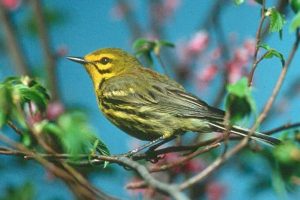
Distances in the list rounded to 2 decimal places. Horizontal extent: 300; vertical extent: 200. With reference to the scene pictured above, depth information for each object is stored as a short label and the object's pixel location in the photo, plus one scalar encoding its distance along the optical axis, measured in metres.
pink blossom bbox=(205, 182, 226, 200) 10.76
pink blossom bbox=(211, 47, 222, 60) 10.22
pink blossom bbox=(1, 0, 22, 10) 11.64
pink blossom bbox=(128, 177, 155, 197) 3.41
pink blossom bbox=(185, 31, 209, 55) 10.90
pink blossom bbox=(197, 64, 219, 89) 10.57
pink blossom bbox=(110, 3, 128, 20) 11.77
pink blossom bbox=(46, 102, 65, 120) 9.53
